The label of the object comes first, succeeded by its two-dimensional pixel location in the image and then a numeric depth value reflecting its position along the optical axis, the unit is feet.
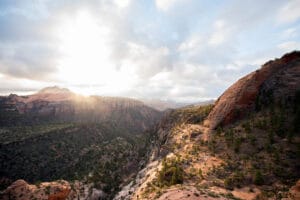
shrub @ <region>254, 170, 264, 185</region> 92.27
